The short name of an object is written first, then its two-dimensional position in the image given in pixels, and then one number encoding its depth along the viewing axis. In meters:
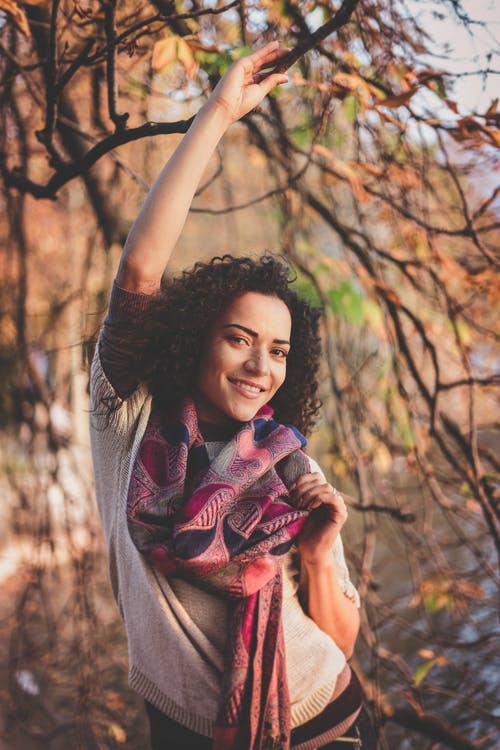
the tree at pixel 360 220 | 1.58
